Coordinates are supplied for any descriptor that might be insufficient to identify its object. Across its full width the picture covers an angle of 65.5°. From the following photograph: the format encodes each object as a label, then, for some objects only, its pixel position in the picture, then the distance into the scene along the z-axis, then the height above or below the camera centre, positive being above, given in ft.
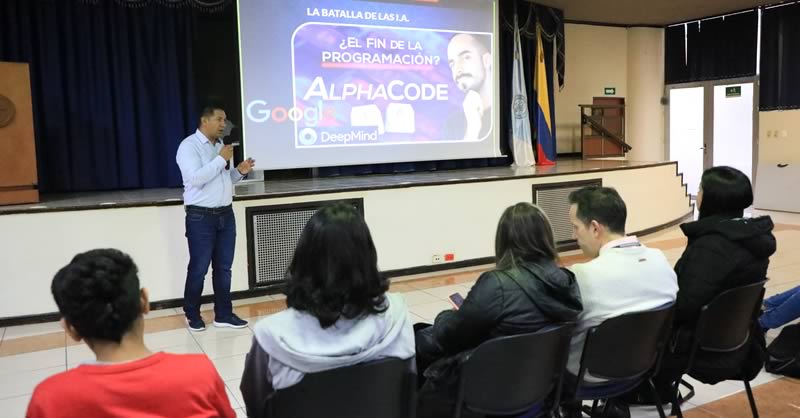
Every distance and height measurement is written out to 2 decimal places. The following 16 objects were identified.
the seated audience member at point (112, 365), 4.00 -1.36
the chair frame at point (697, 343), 7.04 -2.38
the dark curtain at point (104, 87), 16.99 +2.10
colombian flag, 25.99 +1.40
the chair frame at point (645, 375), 6.70 -2.57
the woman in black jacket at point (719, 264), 7.43 -1.45
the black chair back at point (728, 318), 7.06 -2.02
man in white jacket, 6.71 -1.45
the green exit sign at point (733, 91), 31.14 +2.61
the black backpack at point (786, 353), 9.87 -3.40
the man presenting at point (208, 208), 12.50 -1.03
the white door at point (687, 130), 33.01 +0.77
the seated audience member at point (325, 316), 4.97 -1.31
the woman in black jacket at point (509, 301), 5.96 -1.46
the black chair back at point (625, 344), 6.44 -2.09
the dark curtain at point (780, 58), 28.04 +3.84
